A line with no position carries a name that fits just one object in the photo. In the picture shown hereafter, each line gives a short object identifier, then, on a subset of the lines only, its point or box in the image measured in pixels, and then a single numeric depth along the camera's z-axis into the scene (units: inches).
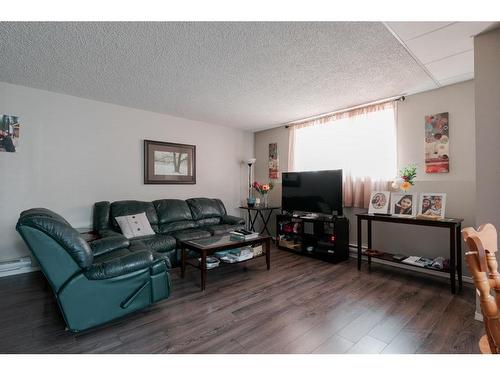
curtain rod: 135.7
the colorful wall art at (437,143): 120.4
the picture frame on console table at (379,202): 130.4
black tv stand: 144.3
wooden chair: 31.4
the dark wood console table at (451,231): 102.0
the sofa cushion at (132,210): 139.4
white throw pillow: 132.4
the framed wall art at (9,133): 119.8
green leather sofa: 131.8
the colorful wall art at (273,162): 205.8
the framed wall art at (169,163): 165.6
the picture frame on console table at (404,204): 121.1
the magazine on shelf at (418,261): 111.9
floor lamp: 193.8
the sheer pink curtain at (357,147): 141.1
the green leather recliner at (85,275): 68.9
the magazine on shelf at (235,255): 119.6
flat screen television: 148.6
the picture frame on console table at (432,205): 112.9
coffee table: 105.1
